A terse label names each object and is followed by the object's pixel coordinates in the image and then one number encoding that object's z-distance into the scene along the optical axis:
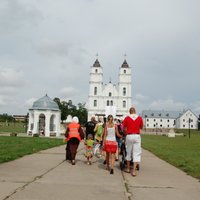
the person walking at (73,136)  13.66
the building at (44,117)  52.62
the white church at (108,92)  119.62
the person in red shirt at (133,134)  10.63
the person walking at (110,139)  11.21
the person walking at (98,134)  15.52
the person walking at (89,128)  15.53
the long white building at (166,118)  169.50
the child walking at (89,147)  13.31
